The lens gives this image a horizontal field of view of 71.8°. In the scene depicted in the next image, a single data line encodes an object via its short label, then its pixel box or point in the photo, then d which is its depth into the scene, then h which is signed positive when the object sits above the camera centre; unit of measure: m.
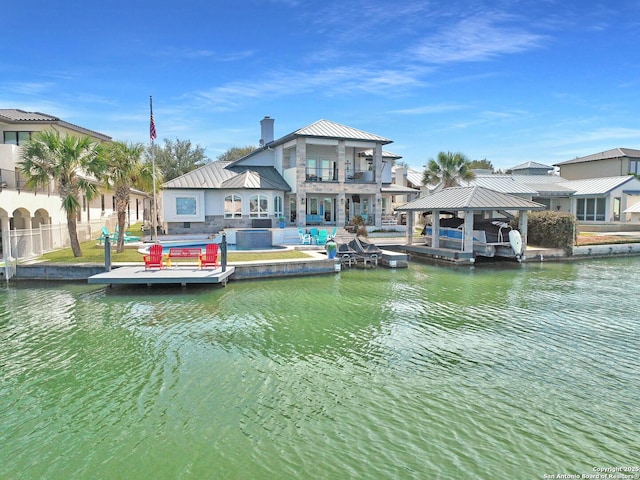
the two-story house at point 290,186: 32.44 +2.49
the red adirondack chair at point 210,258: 18.89 -1.67
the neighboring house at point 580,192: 41.69 +2.46
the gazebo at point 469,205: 24.36 +0.71
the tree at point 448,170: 38.47 +4.24
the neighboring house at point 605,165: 48.50 +6.11
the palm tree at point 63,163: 20.03 +2.60
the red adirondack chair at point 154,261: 18.62 -1.75
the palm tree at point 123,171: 21.84 +2.41
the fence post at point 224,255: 18.22 -1.48
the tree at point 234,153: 71.82 +10.98
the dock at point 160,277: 16.84 -2.21
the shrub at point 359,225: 30.55 -0.48
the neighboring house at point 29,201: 21.09 +1.05
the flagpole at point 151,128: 26.06 +5.39
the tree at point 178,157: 63.38 +9.06
